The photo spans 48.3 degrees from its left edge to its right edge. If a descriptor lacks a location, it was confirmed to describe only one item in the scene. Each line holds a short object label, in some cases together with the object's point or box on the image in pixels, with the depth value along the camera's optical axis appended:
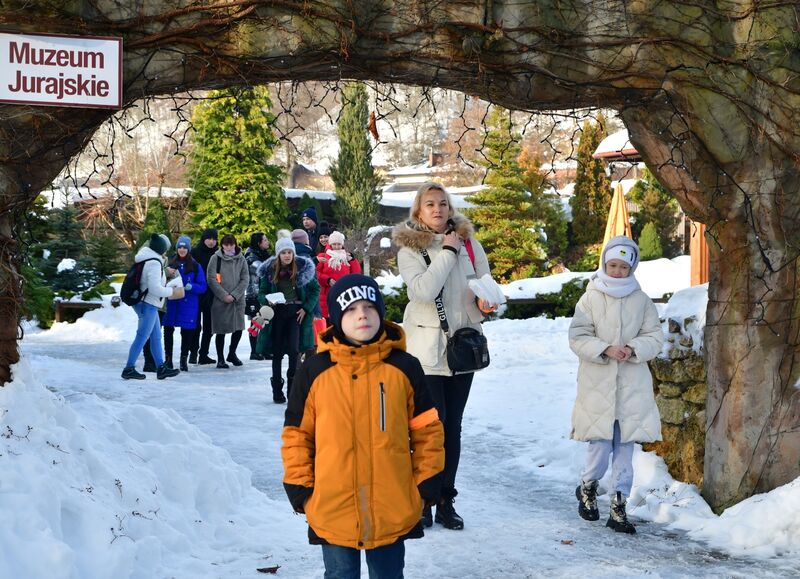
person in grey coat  12.10
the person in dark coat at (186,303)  11.84
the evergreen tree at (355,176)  38.84
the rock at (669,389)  6.56
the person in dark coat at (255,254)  12.62
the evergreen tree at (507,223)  28.59
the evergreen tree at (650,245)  31.86
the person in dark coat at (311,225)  13.01
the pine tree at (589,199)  33.00
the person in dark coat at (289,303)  9.44
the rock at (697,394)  6.36
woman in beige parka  5.23
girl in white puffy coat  5.48
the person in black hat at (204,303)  12.34
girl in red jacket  9.70
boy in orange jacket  3.31
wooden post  11.08
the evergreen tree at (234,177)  30.28
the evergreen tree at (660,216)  33.66
